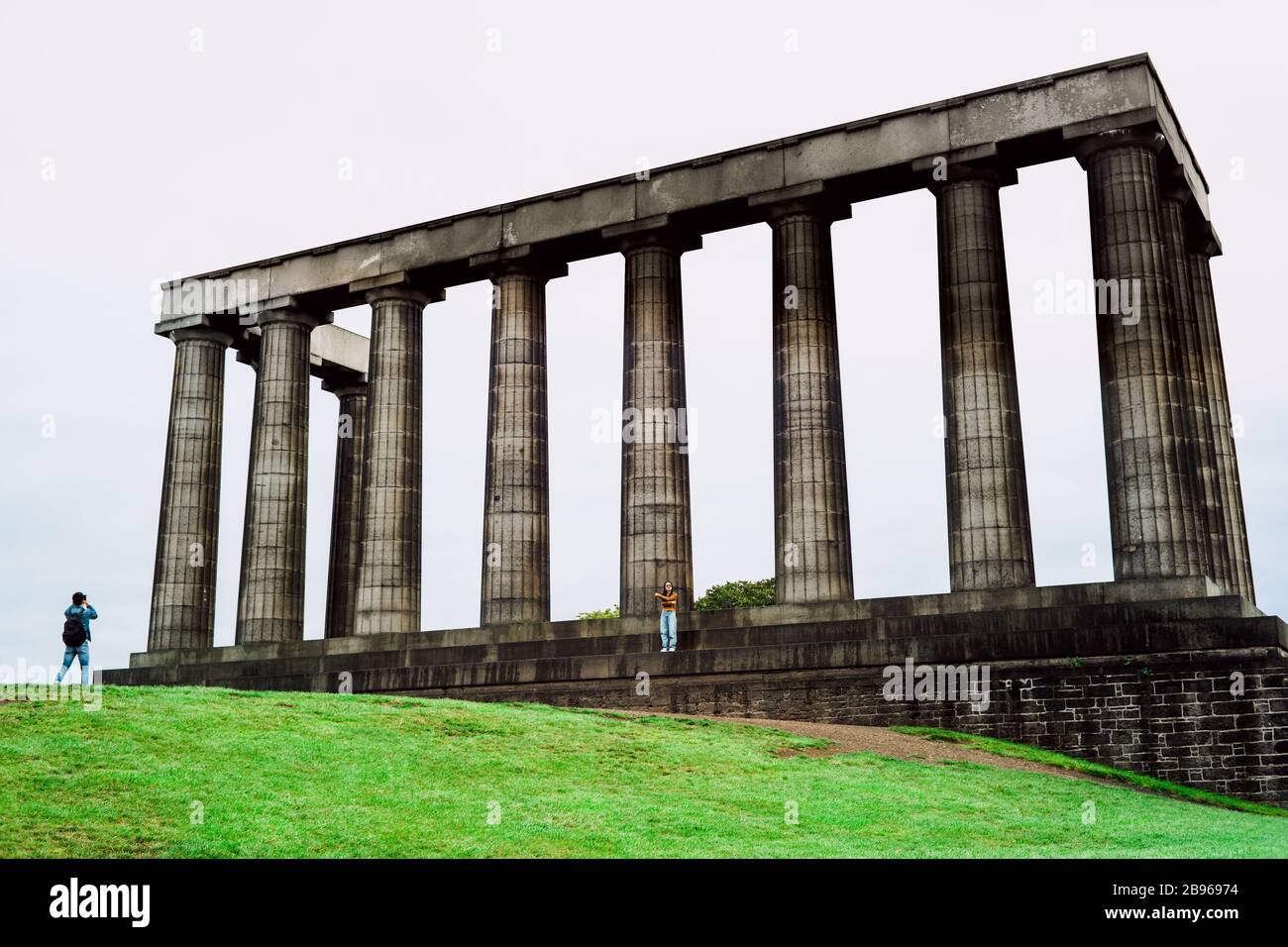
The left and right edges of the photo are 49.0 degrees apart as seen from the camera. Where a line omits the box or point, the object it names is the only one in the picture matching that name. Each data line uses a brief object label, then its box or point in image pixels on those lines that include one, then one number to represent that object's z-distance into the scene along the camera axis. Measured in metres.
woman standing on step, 39.38
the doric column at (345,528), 60.56
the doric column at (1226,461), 45.94
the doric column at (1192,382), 43.28
